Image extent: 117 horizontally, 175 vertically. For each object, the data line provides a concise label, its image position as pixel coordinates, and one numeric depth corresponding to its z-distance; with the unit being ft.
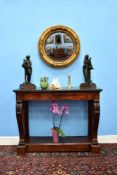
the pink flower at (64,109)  11.30
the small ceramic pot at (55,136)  10.83
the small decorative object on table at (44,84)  10.68
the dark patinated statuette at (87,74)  10.76
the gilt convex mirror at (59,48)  11.64
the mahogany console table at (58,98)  10.31
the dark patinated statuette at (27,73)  10.75
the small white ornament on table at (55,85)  10.64
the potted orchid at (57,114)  10.85
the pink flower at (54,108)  11.12
